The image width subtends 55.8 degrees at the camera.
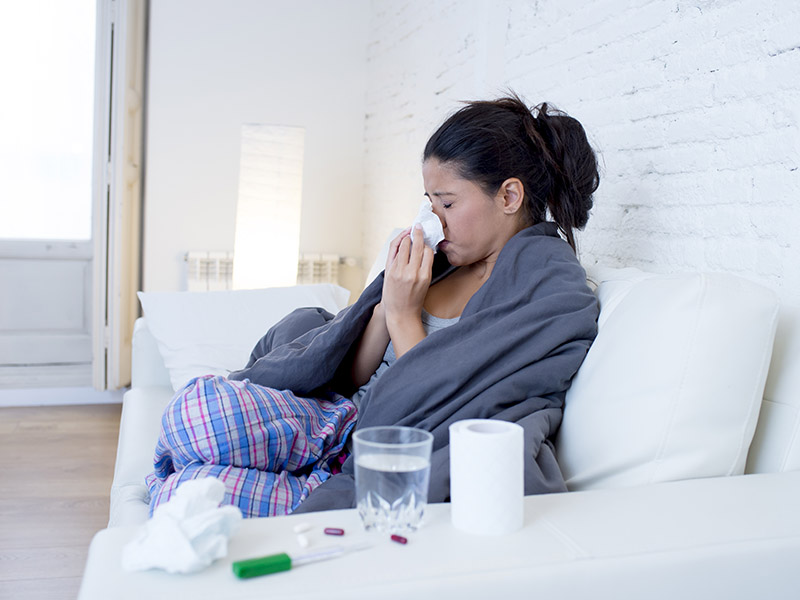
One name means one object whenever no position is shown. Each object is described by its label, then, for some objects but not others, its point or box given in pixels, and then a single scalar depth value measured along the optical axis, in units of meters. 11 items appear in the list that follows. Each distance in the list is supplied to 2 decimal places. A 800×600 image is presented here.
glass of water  0.82
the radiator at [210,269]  3.90
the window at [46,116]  3.89
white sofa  0.80
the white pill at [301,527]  0.81
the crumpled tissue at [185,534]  0.71
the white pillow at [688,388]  1.07
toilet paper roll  0.82
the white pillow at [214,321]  2.15
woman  1.22
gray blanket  1.20
